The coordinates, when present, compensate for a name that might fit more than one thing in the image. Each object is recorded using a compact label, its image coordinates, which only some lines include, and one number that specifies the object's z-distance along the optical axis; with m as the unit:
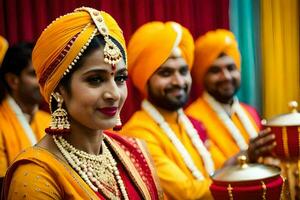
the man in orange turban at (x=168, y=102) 2.60
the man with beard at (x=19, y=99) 2.69
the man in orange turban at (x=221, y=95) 3.01
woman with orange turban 1.43
